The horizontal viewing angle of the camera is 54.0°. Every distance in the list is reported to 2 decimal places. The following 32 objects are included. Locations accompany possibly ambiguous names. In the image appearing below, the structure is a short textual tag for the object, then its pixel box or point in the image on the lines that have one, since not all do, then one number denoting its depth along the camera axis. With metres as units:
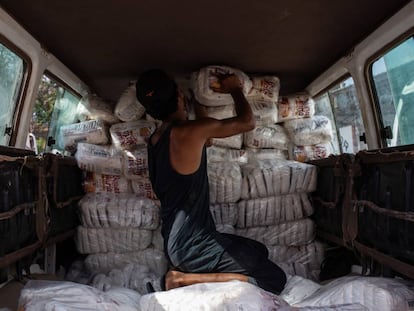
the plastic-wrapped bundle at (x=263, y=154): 2.96
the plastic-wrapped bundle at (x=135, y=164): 2.58
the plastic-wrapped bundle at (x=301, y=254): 2.61
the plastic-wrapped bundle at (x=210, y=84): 2.54
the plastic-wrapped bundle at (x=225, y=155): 2.78
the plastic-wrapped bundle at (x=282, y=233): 2.62
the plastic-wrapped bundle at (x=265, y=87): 2.81
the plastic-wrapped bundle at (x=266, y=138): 2.94
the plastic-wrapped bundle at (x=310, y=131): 3.02
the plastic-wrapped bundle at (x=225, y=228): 2.51
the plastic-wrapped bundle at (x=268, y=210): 2.60
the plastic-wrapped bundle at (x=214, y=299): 1.48
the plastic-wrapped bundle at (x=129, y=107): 2.71
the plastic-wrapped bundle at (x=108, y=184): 2.68
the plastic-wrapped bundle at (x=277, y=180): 2.60
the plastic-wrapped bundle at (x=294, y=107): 3.07
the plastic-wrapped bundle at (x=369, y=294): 1.49
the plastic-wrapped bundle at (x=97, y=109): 2.86
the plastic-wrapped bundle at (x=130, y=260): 2.55
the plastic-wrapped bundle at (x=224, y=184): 2.54
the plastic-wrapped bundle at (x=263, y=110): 2.88
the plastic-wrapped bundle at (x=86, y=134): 2.79
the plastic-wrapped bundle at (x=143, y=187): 2.61
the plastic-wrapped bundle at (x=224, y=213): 2.56
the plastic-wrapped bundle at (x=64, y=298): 1.44
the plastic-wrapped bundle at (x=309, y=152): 3.04
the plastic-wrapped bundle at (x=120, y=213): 2.47
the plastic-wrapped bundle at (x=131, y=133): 2.69
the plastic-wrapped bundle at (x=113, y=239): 2.52
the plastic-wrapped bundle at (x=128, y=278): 2.30
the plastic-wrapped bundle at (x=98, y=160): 2.62
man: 1.95
